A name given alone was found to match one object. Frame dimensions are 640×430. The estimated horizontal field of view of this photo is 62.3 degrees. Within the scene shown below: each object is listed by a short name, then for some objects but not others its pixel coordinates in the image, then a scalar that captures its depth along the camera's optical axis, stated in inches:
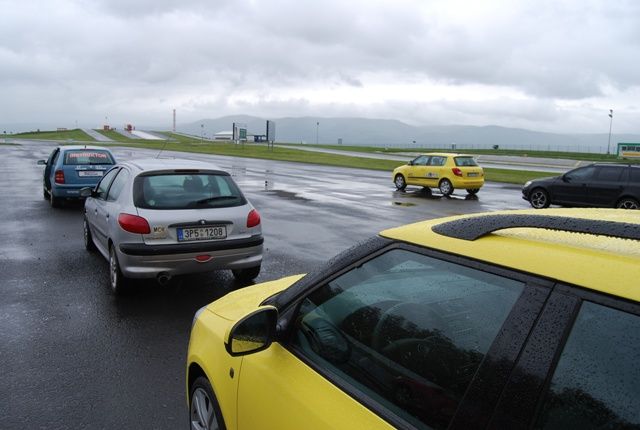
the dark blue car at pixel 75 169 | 523.2
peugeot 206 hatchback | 232.7
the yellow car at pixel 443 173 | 761.0
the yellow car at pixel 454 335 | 54.2
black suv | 598.5
